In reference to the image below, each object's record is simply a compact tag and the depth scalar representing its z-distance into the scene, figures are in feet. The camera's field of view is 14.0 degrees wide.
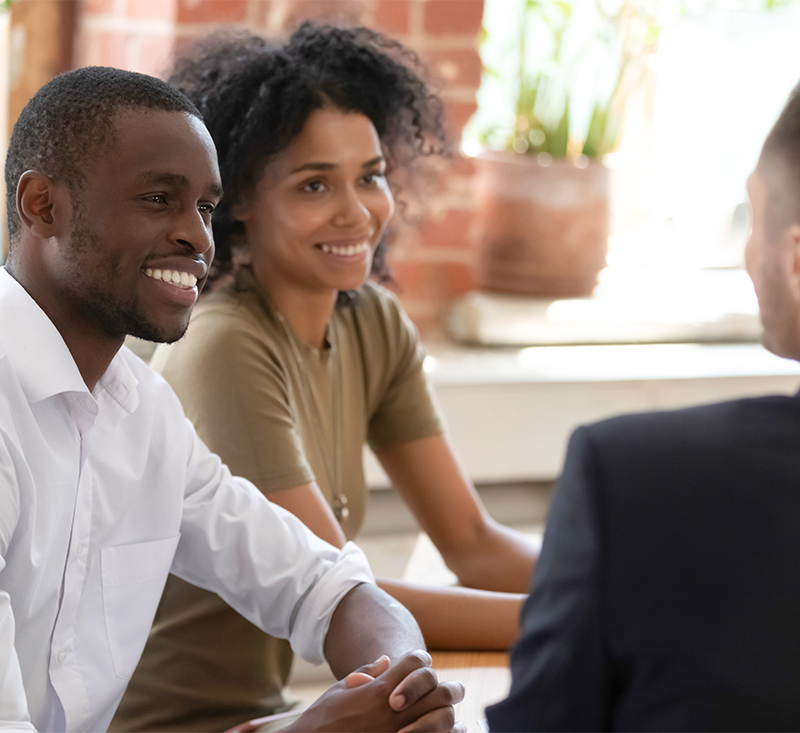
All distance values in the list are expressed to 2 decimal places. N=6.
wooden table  13.07
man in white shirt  12.63
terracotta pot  16.70
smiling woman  13.65
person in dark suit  9.50
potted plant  16.72
